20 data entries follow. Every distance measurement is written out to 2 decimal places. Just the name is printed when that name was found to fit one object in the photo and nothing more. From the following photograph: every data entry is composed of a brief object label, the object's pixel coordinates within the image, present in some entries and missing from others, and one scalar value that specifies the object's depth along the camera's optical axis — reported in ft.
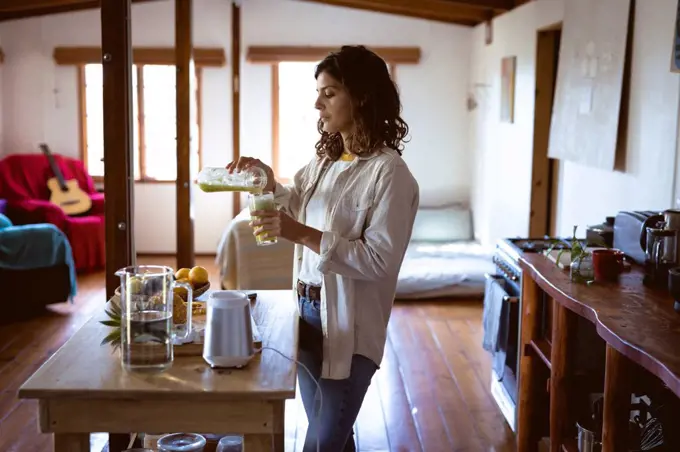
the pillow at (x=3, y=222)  18.81
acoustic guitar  24.30
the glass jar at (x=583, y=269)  9.00
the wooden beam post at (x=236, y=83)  23.84
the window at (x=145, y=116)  26.50
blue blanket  17.83
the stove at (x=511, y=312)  11.38
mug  8.94
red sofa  23.06
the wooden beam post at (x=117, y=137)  8.60
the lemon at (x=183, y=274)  8.04
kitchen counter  6.49
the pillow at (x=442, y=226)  25.41
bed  18.29
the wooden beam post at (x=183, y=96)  15.75
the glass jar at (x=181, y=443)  7.31
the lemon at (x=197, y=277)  7.92
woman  6.57
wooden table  5.59
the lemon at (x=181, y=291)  7.12
